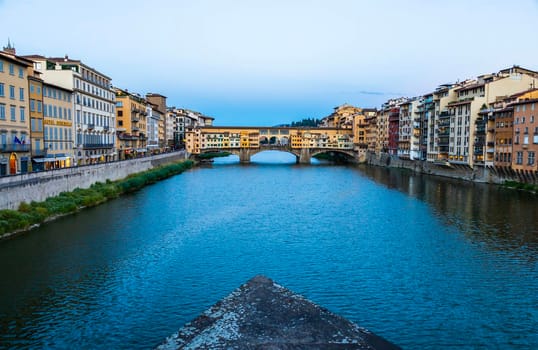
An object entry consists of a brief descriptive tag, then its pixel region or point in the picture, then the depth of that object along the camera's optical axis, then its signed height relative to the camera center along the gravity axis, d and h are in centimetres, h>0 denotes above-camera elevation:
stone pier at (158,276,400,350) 896 -378
